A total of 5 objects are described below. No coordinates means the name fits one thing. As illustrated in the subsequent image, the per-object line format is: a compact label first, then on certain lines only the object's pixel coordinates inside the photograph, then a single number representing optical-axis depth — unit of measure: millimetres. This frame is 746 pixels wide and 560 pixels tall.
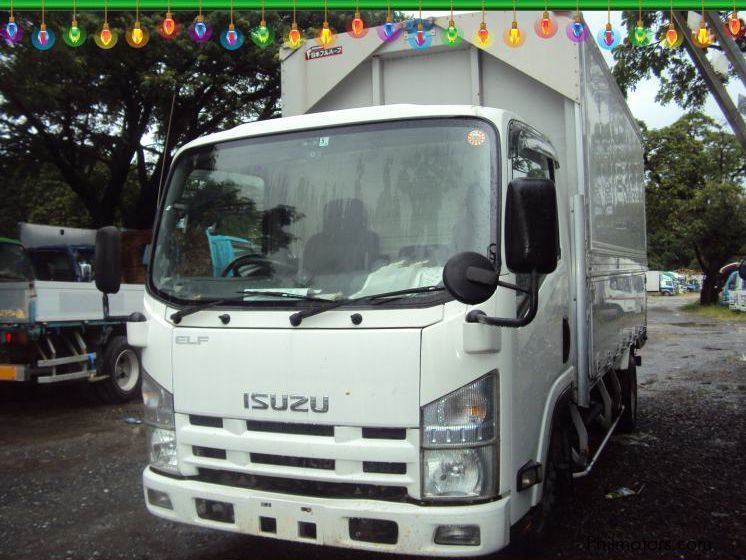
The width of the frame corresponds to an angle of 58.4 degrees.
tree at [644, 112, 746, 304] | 25328
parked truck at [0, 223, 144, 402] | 7719
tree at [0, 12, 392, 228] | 13250
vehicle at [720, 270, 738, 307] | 27269
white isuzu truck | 2785
